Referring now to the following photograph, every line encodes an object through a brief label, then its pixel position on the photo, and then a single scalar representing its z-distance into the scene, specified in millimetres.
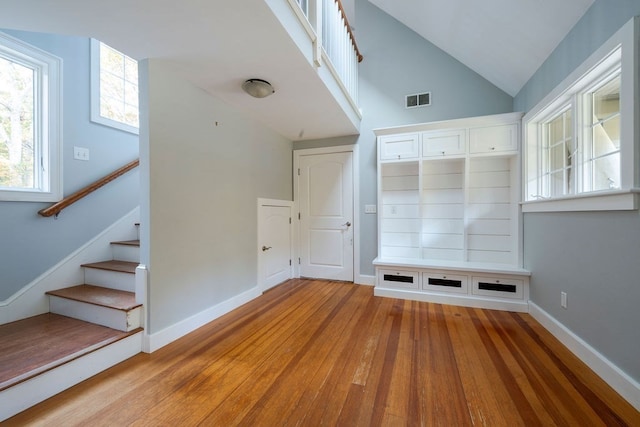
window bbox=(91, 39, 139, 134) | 2662
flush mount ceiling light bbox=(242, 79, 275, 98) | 2207
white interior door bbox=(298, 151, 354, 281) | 3809
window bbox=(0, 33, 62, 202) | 2119
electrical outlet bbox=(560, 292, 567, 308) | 2023
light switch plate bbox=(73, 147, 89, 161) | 2490
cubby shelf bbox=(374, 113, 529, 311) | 2859
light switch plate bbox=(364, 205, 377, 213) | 3666
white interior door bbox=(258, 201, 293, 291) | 3271
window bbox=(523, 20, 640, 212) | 1450
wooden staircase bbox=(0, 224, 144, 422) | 1372
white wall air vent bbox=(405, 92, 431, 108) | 3477
